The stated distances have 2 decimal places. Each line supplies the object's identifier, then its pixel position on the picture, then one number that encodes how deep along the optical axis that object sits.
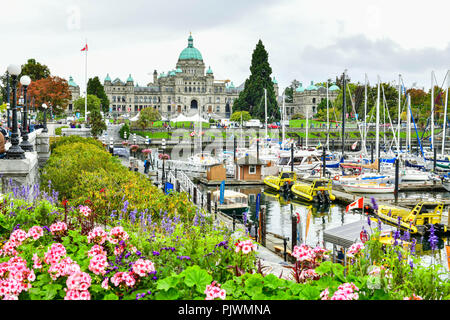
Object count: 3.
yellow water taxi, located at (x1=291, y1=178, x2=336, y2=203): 35.25
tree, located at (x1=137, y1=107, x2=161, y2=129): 99.95
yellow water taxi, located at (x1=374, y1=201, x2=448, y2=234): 24.48
